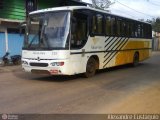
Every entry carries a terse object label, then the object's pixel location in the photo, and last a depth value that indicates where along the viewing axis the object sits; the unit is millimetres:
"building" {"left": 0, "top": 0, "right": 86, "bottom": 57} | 12018
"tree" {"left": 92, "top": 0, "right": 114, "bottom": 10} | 24889
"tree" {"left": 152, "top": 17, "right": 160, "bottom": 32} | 40951
